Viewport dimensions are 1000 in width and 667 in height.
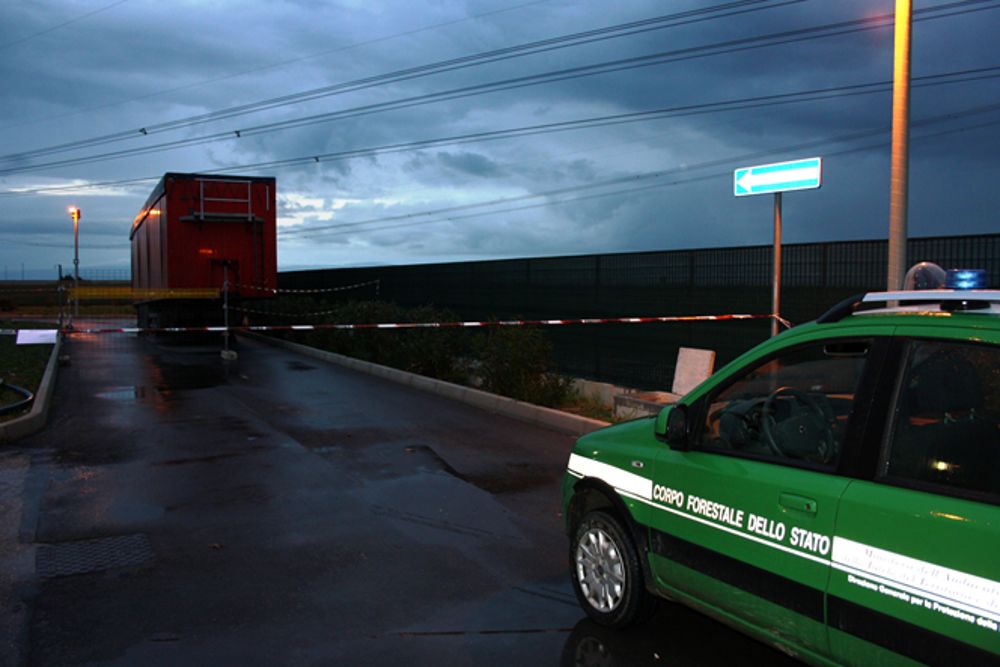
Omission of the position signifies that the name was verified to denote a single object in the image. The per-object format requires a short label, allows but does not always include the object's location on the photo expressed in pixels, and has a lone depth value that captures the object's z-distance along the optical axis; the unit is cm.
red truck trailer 2317
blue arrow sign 923
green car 283
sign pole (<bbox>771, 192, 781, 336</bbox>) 993
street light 2748
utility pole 884
